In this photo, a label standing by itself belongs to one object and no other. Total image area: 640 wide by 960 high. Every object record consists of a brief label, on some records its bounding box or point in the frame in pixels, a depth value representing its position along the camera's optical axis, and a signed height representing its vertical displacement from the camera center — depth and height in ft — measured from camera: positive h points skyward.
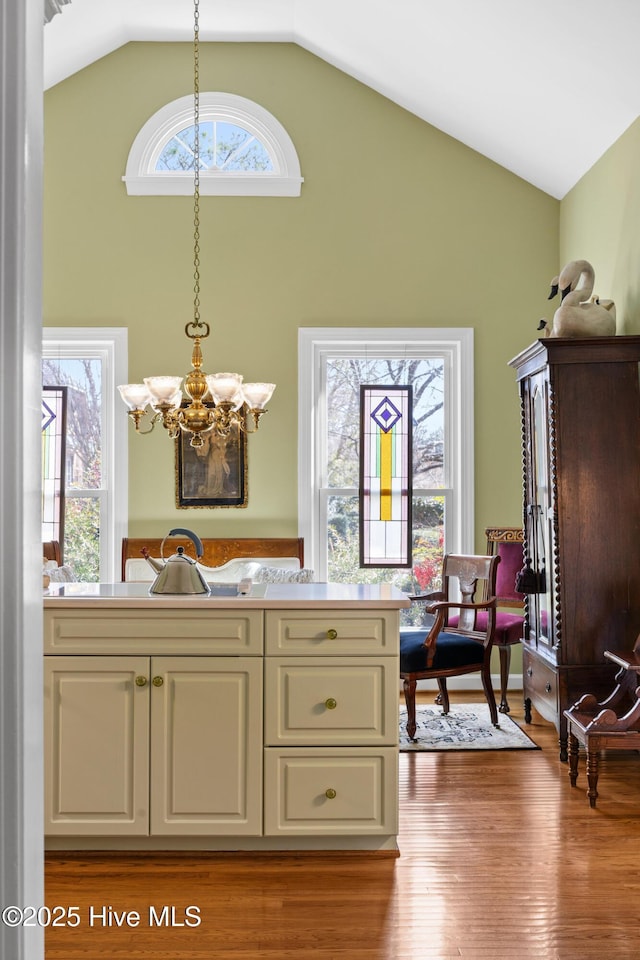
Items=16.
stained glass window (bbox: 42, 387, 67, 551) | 18.80 +0.87
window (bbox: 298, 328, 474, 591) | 18.95 +1.20
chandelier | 12.16 +1.50
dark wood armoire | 13.74 -0.21
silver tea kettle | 10.48 -1.02
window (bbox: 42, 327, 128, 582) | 18.84 +1.05
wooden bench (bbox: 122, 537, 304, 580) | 18.43 -1.10
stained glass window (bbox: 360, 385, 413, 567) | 19.11 +0.48
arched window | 18.69 +7.78
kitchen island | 9.79 -2.65
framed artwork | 18.65 +0.53
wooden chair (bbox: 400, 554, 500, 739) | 14.69 -2.66
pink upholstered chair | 16.62 -2.09
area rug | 14.49 -4.30
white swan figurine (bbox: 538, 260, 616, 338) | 14.35 +3.25
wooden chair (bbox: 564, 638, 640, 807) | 11.76 -3.30
